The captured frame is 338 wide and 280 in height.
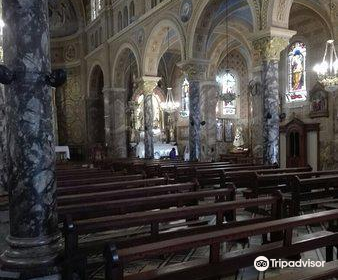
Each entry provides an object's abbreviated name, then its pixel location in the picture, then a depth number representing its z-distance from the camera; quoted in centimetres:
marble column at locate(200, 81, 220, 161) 1980
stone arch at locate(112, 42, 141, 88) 2064
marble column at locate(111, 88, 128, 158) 2228
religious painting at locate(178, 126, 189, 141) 2428
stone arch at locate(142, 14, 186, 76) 1571
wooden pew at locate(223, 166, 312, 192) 868
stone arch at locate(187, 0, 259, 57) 1341
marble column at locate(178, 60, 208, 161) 1467
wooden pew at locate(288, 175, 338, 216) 623
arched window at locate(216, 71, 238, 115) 2378
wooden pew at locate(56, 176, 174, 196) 655
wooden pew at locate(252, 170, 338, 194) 743
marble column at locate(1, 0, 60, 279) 384
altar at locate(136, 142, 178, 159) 2333
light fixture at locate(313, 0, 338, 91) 1116
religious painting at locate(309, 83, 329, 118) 1476
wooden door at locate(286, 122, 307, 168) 1586
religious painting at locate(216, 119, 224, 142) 2337
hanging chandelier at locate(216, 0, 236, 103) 2345
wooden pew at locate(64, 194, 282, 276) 360
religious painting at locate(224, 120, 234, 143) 2342
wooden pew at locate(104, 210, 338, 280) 260
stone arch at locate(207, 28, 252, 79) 2131
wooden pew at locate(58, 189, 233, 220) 470
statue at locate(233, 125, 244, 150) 2241
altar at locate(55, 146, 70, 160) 2200
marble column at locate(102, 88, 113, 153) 2225
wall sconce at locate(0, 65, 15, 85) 369
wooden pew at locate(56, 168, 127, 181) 880
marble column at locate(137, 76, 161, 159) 1833
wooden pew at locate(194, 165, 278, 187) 920
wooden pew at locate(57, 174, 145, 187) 758
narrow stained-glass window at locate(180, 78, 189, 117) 2544
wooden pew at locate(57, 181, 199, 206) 532
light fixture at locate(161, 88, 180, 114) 1950
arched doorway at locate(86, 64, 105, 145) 2583
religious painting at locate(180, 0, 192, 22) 1425
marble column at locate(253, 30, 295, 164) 1074
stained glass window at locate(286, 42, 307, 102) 1656
